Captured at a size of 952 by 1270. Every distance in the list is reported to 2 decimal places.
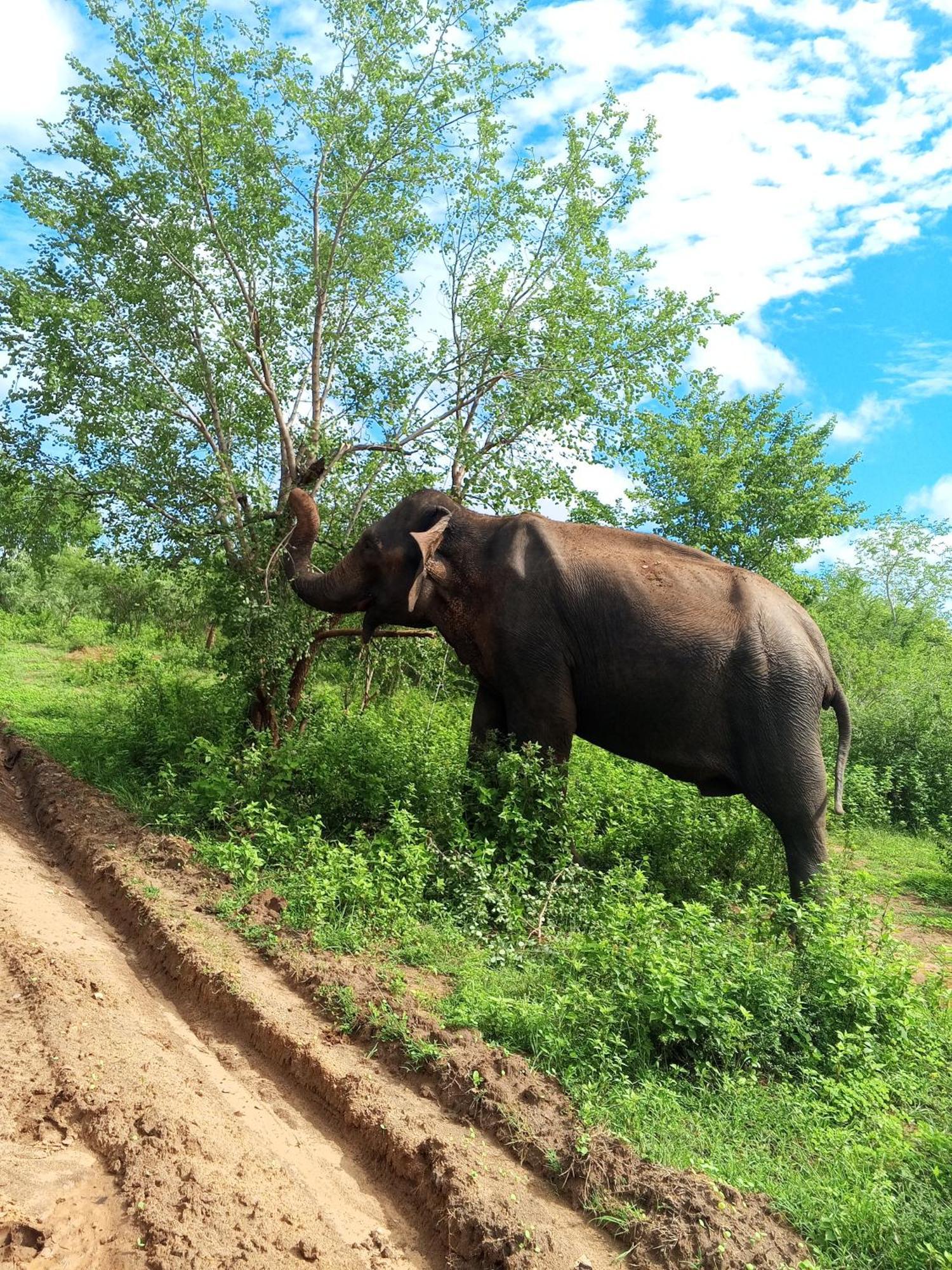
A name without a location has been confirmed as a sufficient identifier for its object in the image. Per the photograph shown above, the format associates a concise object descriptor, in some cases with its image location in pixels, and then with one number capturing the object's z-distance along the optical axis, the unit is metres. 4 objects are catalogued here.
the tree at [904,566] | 38.16
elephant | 7.38
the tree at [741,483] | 18.25
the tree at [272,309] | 9.45
